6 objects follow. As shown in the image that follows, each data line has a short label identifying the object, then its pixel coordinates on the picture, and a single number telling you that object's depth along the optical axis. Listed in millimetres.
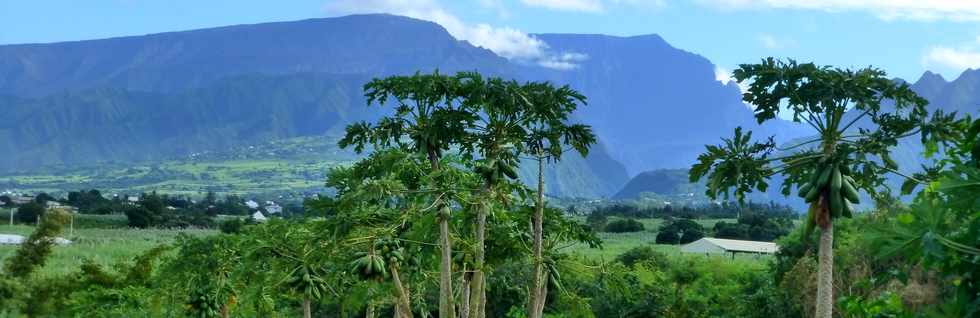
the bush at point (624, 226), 139000
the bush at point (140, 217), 126825
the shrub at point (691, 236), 123125
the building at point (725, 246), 101500
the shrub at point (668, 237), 122062
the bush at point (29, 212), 125994
